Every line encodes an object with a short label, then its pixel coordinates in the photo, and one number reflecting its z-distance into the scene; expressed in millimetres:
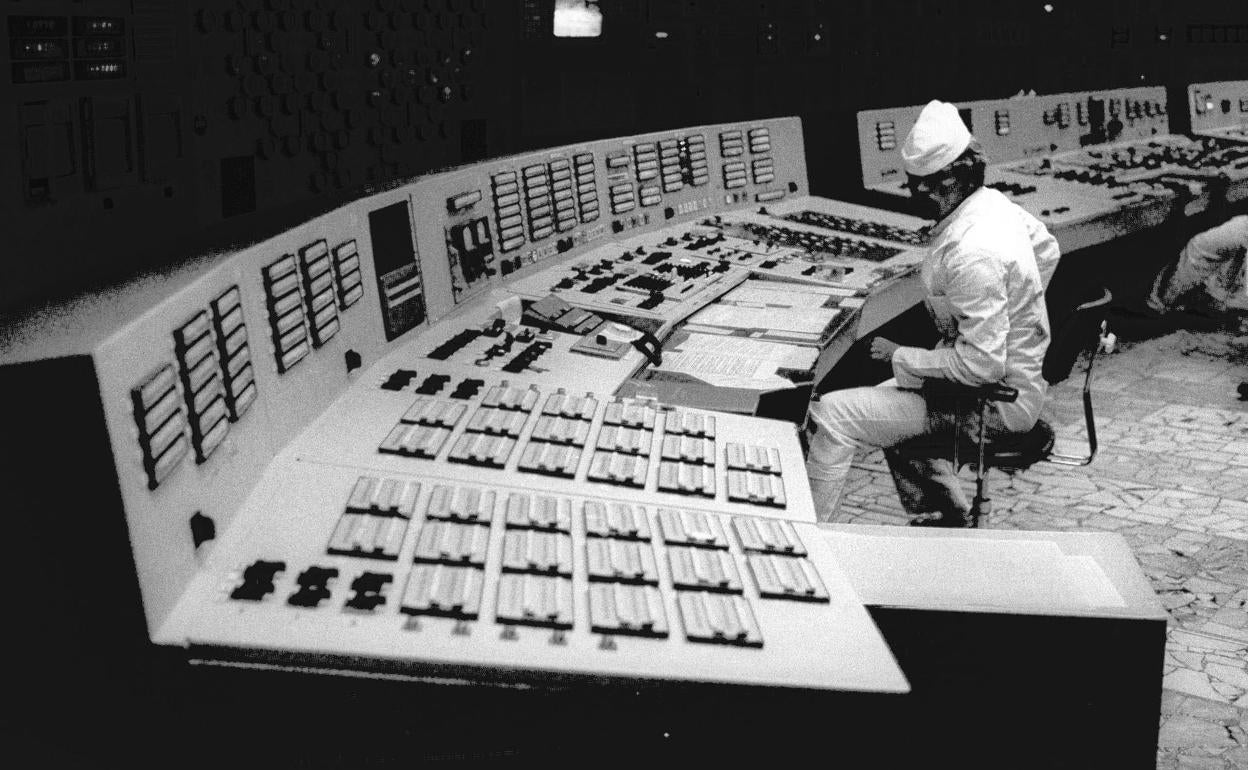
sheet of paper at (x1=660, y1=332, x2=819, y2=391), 2479
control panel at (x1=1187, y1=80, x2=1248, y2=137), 6914
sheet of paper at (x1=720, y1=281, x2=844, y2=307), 3148
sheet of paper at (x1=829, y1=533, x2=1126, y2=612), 1646
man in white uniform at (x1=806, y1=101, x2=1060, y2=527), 2760
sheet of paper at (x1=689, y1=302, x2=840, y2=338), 2904
